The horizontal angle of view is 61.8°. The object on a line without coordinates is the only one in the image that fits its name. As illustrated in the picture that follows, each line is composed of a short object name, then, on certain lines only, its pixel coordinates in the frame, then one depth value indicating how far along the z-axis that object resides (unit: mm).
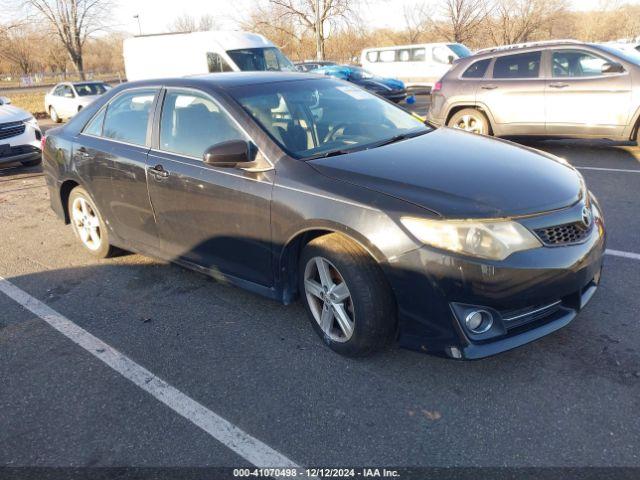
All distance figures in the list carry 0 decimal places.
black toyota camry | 2635
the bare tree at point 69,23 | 35750
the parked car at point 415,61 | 21328
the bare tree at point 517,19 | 35531
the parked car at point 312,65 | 21109
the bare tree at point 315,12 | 32438
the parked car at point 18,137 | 8836
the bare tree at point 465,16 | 35531
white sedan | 17312
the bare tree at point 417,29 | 43300
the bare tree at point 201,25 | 65812
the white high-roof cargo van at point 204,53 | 13945
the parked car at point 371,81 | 17484
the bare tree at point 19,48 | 36784
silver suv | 7711
